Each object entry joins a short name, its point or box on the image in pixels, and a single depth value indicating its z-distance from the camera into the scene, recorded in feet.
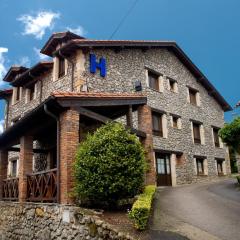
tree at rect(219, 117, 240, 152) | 37.11
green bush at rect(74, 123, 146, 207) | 20.65
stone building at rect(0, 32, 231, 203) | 25.04
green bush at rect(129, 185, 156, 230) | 18.49
